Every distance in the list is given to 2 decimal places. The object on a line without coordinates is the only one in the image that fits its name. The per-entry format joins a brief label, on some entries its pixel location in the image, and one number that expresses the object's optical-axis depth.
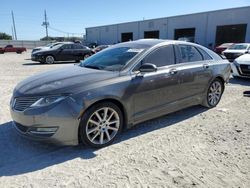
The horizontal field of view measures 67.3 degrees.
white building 24.83
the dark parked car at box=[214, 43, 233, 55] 16.70
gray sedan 2.56
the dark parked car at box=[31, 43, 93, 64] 12.74
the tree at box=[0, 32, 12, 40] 66.26
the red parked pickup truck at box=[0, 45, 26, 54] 27.37
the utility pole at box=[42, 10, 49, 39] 59.72
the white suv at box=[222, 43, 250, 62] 12.46
